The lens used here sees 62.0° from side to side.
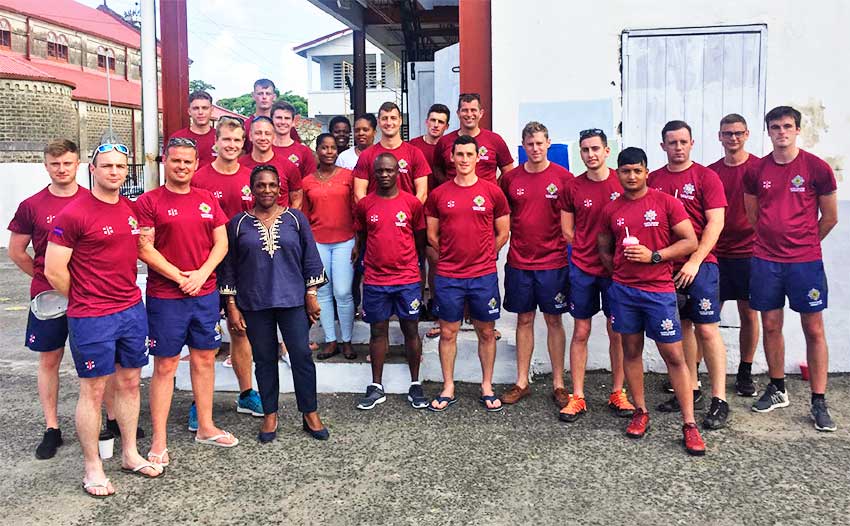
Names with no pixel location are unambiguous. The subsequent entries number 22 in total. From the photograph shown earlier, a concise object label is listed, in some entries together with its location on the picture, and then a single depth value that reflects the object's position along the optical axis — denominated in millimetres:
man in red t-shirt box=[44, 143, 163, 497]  3604
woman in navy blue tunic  4352
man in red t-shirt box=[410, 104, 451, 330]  5629
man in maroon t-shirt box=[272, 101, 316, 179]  5645
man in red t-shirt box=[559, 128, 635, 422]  4680
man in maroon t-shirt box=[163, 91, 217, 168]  5691
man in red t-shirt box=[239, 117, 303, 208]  5203
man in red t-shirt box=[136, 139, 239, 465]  4070
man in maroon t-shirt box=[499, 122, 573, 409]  4934
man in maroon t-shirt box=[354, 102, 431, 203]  5336
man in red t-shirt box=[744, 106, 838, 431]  4641
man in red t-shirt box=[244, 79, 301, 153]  6098
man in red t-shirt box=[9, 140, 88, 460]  4164
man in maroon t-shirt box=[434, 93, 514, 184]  5453
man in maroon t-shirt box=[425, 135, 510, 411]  4852
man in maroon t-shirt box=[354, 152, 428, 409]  4902
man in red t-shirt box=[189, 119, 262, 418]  4754
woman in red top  5414
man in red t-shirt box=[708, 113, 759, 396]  4953
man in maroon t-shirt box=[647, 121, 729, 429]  4488
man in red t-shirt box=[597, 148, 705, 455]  4168
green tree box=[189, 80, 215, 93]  58388
